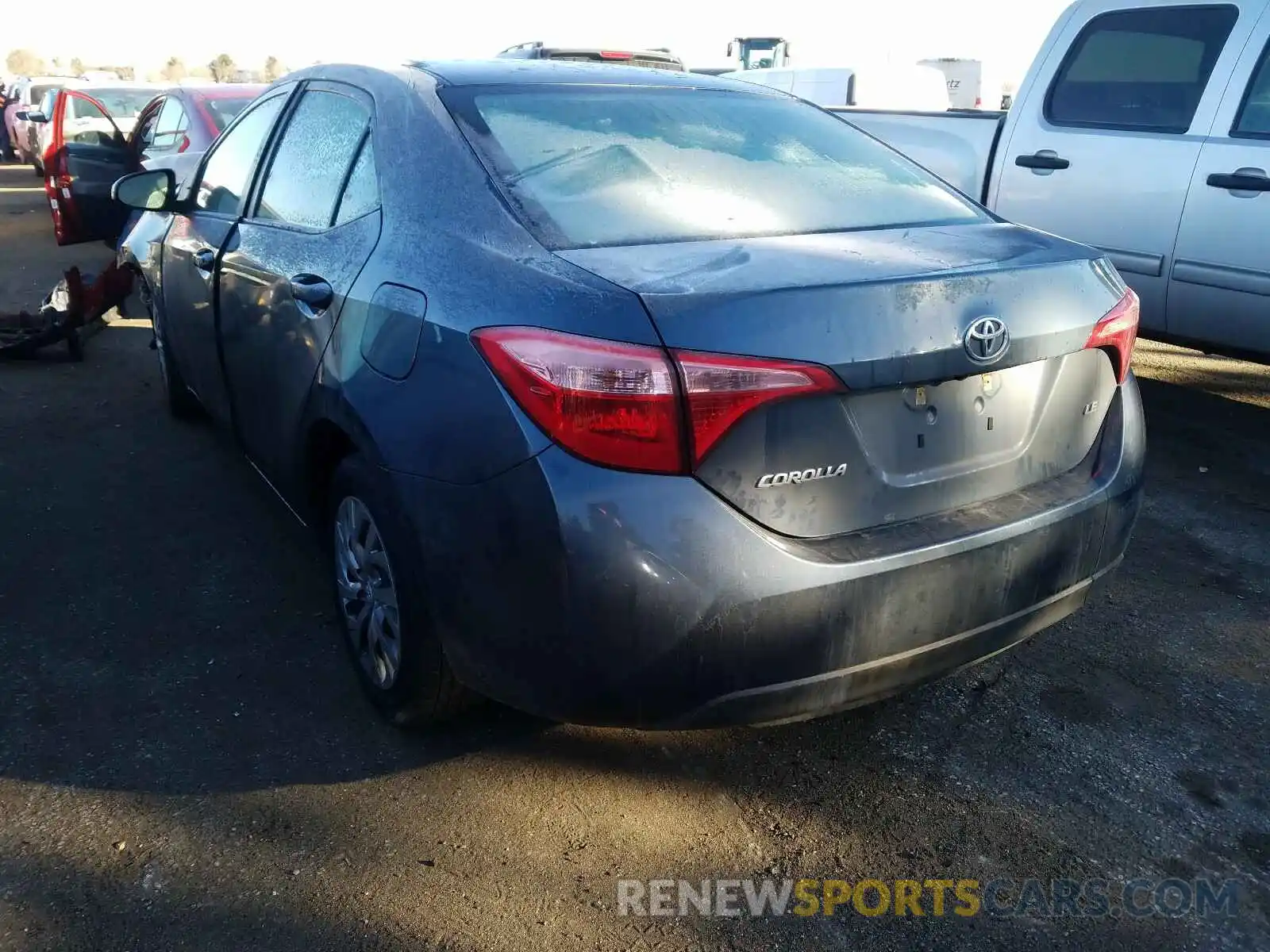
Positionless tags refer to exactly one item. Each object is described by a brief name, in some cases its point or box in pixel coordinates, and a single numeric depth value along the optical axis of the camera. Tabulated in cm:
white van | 1600
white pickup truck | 465
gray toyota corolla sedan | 201
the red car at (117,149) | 790
